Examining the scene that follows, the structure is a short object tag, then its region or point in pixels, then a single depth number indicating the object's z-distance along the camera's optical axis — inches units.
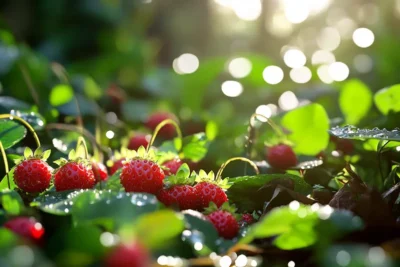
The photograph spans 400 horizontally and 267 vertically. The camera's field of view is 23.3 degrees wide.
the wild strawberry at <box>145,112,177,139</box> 23.4
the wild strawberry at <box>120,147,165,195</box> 15.6
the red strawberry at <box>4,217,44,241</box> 13.3
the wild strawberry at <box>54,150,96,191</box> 15.8
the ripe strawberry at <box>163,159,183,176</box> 17.2
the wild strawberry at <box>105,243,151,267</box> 11.8
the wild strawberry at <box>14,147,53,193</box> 15.6
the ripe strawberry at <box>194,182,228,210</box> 15.5
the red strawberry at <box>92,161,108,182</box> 16.7
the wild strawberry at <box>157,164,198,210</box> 15.5
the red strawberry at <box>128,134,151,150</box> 20.9
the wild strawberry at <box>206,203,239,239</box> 14.2
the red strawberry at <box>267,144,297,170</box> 18.4
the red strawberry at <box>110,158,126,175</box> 18.1
